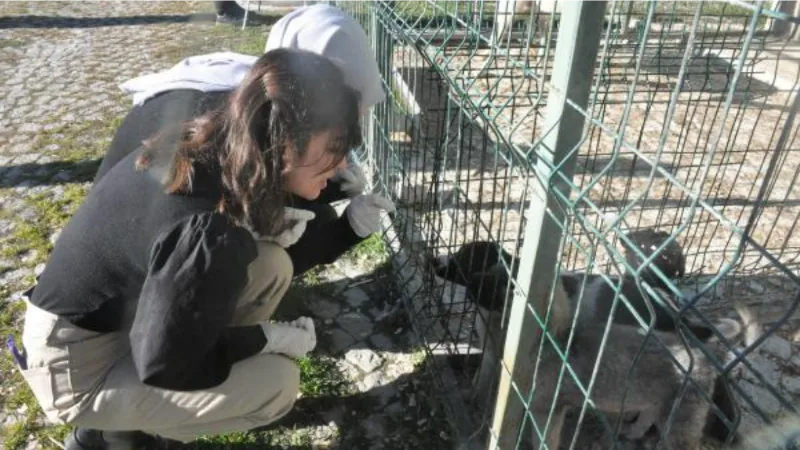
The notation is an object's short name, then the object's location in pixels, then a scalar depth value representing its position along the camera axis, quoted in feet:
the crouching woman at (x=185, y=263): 6.29
